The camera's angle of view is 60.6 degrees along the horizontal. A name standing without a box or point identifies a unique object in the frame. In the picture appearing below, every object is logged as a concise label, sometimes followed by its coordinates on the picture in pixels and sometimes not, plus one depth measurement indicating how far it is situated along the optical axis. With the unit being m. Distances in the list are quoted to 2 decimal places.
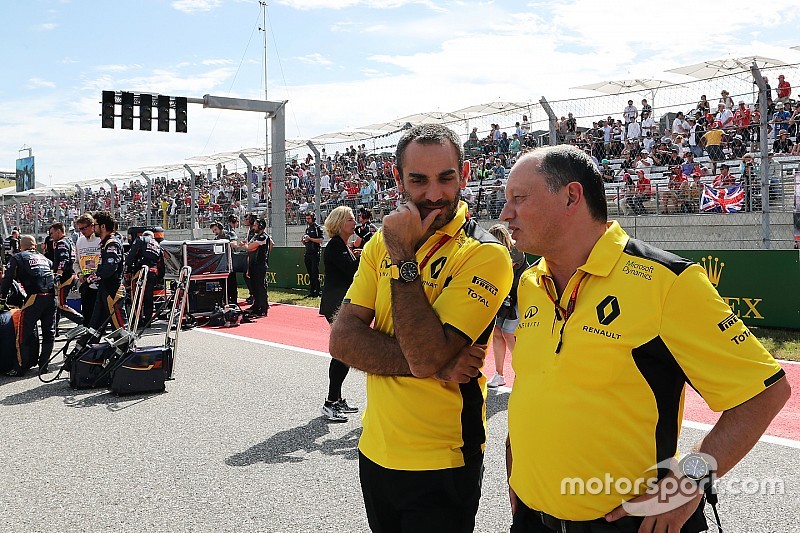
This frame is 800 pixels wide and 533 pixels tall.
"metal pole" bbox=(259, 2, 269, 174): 22.16
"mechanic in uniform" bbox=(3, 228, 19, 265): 18.66
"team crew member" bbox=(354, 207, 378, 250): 11.36
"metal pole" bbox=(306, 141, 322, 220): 18.28
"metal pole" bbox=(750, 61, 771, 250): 10.62
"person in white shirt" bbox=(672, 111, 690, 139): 13.73
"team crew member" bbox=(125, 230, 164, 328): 10.56
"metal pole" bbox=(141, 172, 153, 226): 24.07
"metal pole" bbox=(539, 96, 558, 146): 13.09
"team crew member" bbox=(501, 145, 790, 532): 1.76
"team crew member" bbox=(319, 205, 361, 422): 6.19
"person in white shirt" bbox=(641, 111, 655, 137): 13.89
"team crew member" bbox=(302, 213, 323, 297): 16.16
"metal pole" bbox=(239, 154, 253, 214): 20.02
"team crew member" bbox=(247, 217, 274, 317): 14.34
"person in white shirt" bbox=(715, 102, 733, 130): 12.39
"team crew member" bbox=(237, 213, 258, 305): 14.89
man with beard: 2.12
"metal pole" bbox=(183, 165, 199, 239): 21.93
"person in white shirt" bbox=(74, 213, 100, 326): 11.03
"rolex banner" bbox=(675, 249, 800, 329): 9.84
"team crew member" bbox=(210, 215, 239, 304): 15.20
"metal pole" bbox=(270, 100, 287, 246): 19.61
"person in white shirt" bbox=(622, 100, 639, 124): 12.90
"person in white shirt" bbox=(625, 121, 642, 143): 14.28
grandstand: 11.05
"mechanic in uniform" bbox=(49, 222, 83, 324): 11.41
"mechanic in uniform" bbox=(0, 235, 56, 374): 8.79
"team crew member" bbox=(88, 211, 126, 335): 9.48
